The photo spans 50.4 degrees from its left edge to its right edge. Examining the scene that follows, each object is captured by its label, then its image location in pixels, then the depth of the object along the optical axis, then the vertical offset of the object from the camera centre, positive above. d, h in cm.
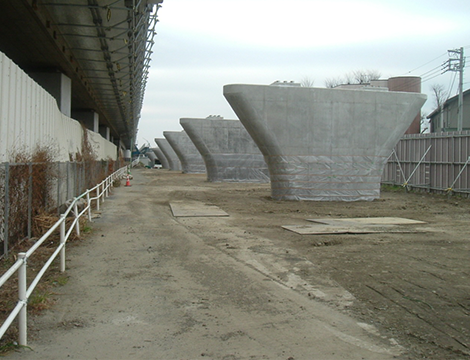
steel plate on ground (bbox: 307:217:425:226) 1457 -161
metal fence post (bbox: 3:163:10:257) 767 -79
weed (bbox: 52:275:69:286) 724 -175
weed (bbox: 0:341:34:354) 452 -170
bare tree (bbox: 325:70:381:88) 8119 +1468
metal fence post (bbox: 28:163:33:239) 948 -57
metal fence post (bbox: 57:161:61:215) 1270 -66
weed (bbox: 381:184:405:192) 2892 -117
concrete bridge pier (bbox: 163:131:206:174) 5912 +144
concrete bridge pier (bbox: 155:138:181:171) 8012 +165
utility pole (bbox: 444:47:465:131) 4243 +946
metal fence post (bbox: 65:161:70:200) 1464 -38
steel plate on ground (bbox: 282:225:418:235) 1242 -162
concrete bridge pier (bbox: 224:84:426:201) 2097 +142
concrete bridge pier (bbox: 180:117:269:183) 4097 +123
